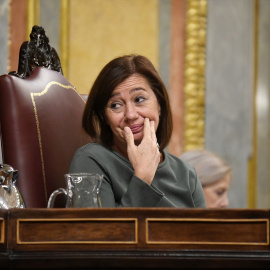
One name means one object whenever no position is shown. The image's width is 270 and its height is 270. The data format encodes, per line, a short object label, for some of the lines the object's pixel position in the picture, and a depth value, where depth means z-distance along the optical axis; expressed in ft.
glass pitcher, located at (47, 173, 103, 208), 23.23
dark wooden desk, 22.67
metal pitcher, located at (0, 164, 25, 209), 23.53
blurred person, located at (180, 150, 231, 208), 27.71
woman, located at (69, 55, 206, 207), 24.55
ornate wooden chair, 24.57
